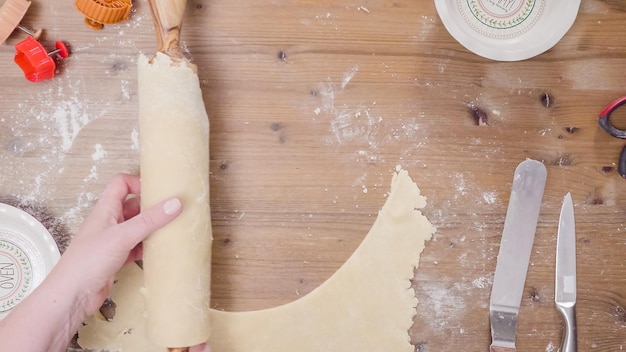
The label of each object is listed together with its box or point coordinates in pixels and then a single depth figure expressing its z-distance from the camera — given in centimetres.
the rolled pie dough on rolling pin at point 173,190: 99
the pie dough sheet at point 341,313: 114
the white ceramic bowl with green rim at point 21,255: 112
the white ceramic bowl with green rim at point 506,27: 115
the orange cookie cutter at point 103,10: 108
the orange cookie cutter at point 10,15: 112
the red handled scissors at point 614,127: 115
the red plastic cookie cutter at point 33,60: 110
